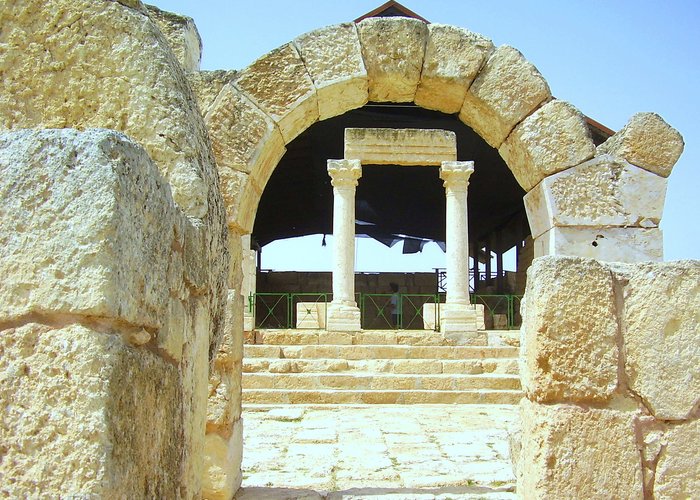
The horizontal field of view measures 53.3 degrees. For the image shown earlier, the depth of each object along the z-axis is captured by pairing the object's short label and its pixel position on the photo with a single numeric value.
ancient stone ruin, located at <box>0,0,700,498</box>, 1.37
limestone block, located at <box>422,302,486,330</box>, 16.02
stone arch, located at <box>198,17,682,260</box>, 4.66
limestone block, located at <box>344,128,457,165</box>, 14.29
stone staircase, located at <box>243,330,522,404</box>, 10.10
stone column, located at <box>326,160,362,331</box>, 13.18
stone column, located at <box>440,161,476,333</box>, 14.05
